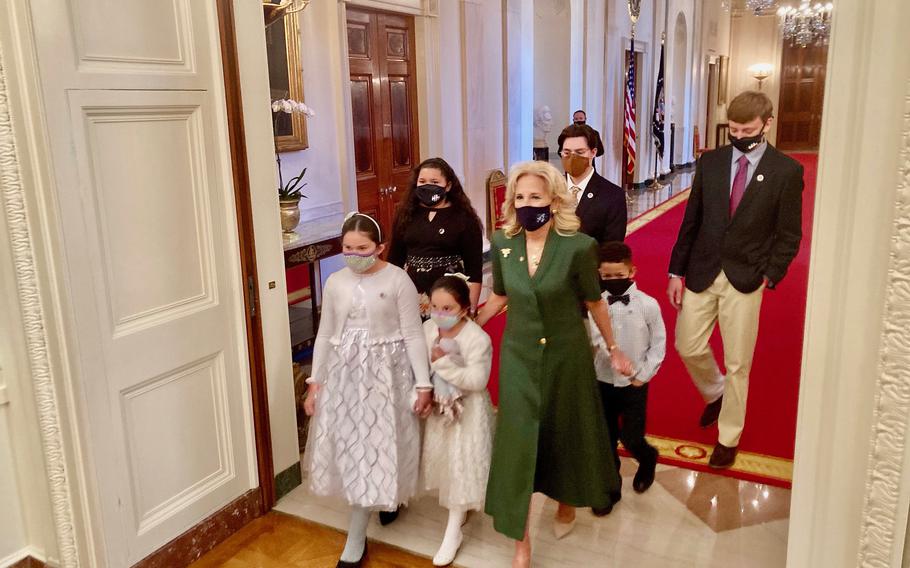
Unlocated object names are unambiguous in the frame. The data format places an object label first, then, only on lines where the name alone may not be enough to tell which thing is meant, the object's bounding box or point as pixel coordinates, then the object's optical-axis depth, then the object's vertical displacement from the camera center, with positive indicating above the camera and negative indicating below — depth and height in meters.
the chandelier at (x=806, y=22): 16.19 +1.72
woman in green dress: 2.53 -0.86
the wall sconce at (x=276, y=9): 4.30 +0.61
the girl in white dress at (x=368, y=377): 2.76 -0.96
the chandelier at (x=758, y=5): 13.40 +1.74
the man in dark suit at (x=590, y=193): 3.29 -0.37
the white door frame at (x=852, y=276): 1.84 -0.44
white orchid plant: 4.54 +0.04
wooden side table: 4.48 -0.79
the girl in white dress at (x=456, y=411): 2.67 -1.08
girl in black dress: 3.28 -0.51
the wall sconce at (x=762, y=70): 19.48 +0.84
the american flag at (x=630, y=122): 12.91 -0.26
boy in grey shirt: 2.99 -0.91
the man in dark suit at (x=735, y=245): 3.17 -0.61
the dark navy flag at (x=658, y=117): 14.66 -0.21
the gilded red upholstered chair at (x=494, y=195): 8.16 -0.91
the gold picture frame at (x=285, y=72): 5.16 +0.30
